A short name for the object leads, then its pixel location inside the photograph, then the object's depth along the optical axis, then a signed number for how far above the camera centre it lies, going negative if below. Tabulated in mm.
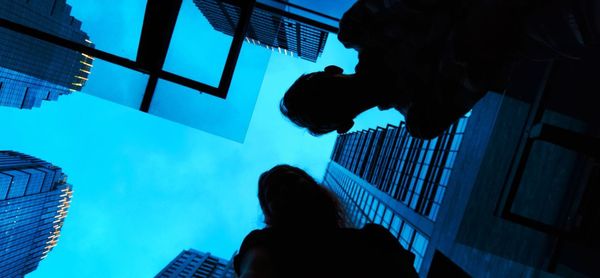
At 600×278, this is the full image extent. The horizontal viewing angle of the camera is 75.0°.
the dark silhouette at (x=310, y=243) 1916 -523
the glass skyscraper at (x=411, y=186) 27141 -1577
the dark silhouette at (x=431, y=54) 1672 +589
